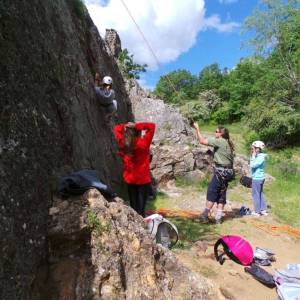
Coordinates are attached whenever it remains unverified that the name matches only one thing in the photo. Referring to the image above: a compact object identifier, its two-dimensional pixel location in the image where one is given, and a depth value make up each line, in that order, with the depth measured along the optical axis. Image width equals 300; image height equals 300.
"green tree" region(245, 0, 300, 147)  19.03
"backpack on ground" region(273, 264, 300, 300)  3.79
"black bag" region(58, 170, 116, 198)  3.18
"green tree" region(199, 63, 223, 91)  53.73
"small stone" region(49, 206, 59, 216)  2.94
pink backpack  4.51
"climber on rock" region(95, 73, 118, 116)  6.57
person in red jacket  5.01
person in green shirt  6.02
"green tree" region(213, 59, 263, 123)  34.52
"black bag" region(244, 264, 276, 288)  4.06
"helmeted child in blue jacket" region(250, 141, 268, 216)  7.01
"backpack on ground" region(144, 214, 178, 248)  4.31
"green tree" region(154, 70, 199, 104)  57.66
